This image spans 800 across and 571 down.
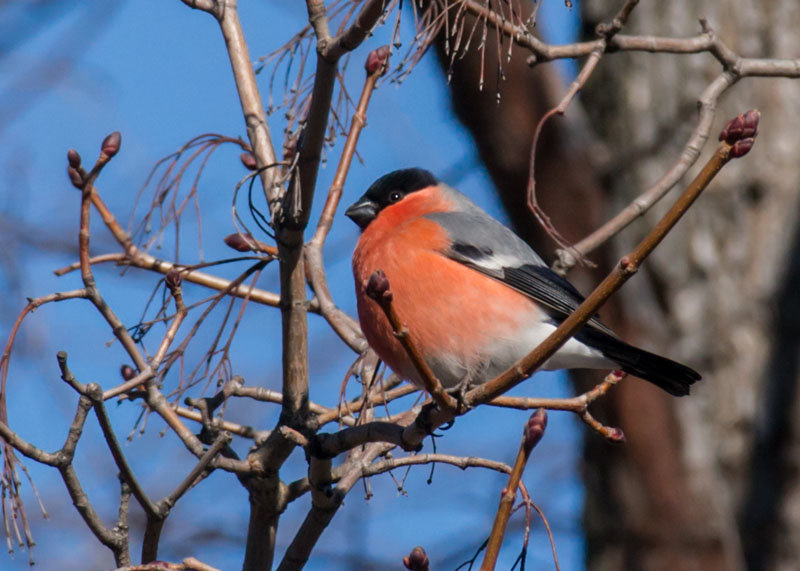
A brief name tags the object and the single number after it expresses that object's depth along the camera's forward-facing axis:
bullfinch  5.50
